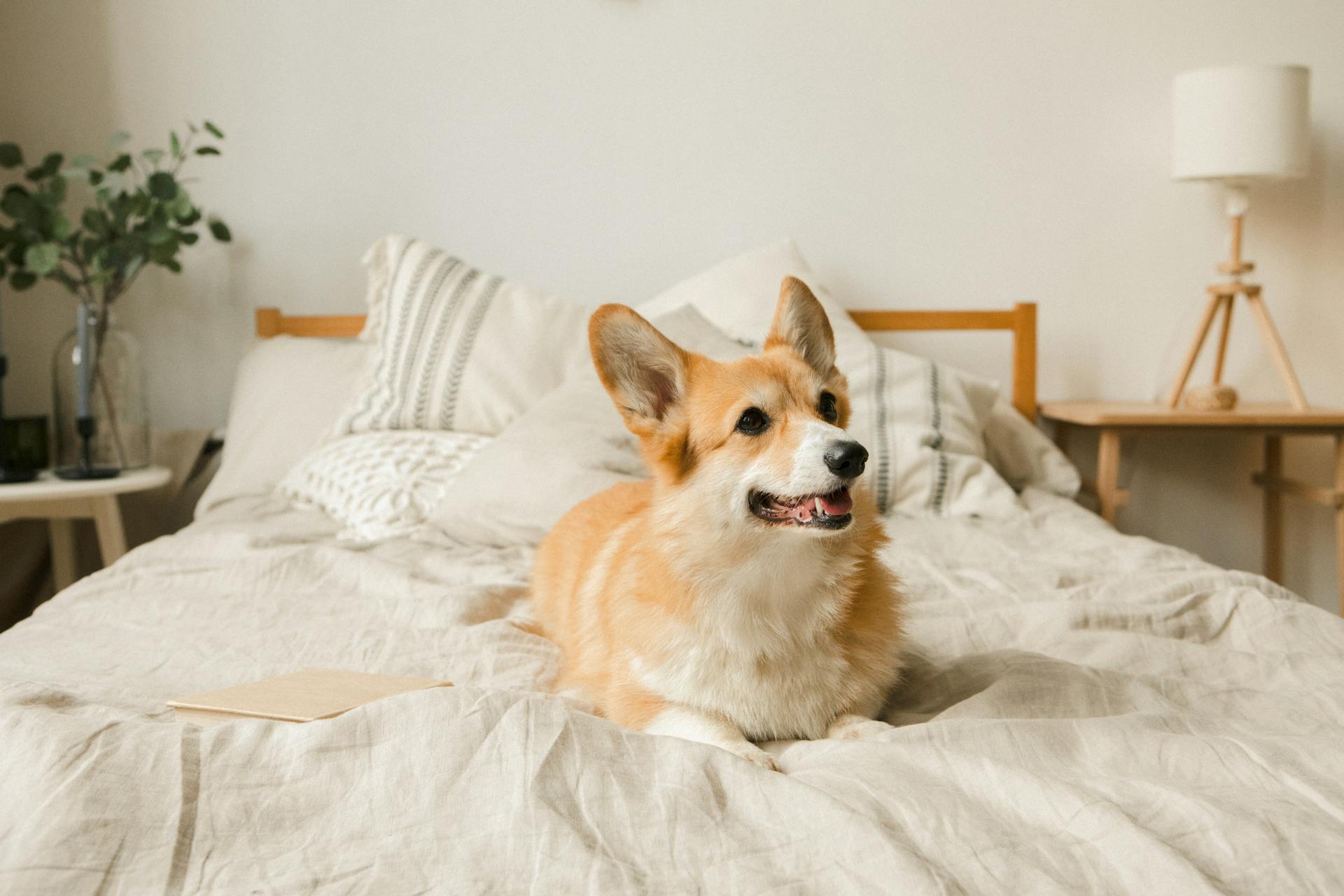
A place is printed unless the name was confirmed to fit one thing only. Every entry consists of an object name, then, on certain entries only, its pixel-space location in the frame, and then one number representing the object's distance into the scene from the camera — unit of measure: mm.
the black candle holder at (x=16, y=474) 2496
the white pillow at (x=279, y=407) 2531
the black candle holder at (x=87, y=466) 2553
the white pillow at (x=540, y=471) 1926
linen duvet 684
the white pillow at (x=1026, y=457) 2459
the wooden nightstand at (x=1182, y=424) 2451
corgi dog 1031
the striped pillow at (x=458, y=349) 2393
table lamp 2457
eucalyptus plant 2574
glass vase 2602
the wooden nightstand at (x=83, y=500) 2426
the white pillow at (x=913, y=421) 2146
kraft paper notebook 943
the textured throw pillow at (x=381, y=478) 2066
